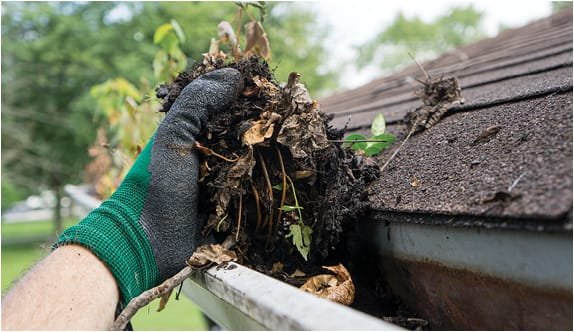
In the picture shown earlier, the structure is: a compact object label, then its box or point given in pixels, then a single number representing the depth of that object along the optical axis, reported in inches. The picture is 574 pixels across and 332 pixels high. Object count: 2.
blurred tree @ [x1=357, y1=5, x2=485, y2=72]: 709.8
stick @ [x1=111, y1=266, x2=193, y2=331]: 12.6
